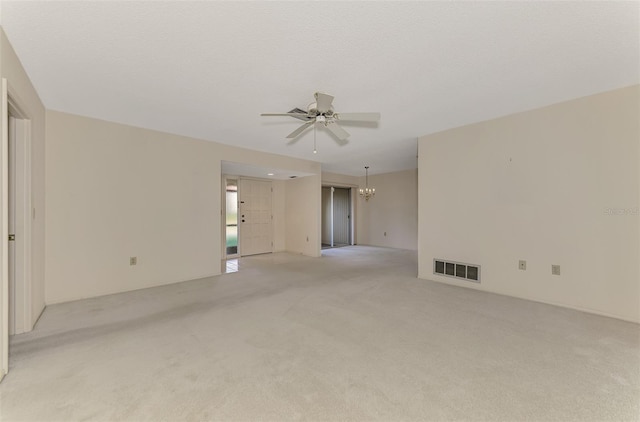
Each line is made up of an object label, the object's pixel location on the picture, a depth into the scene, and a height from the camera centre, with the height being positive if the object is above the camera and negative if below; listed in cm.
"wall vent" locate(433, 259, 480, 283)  388 -92
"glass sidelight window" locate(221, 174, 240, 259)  638 -9
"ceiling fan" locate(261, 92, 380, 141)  251 +100
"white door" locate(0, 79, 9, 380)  179 -18
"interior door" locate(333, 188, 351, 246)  941 -19
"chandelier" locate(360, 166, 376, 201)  786 +59
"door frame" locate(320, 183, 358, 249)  926 -8
